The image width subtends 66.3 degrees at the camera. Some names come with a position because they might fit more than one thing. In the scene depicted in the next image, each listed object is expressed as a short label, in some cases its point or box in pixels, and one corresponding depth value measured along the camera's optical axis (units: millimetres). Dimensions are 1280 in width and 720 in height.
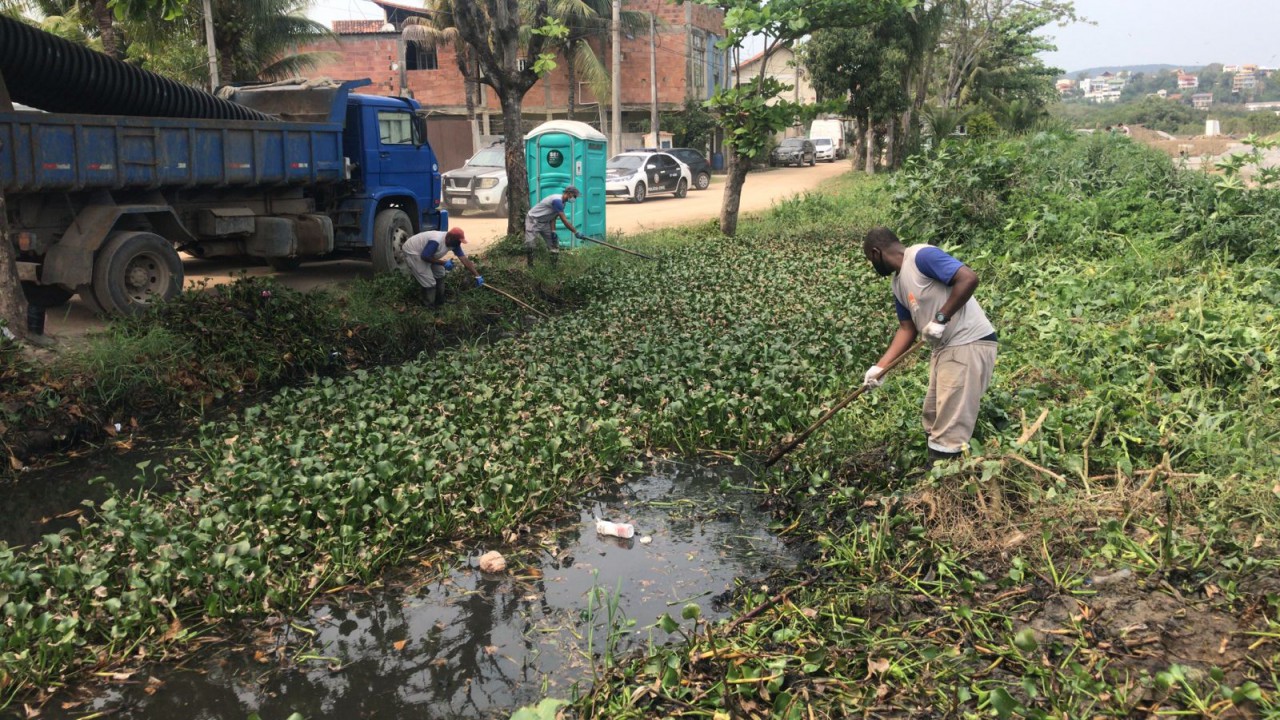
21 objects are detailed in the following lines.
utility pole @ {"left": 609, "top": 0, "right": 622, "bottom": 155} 31312
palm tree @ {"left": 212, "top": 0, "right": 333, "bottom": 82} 23094
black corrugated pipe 9359
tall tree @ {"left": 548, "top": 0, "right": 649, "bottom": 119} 36875
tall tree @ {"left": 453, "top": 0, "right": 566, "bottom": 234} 13363
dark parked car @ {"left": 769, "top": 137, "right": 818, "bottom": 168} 48094
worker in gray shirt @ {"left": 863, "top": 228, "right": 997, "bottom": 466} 5305
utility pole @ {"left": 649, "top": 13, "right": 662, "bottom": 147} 37906
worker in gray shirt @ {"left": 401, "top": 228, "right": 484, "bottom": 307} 10461
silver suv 22469
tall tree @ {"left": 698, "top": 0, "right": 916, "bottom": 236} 15375
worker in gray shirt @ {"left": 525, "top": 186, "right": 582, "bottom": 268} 13297
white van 65750
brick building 39000
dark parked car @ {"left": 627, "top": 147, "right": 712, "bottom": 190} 33469
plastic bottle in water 5684
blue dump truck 9195
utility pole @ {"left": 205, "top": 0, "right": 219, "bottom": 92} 20922
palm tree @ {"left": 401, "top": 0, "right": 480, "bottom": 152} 35781
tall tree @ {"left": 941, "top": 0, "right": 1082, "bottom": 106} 36344
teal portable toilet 16406
